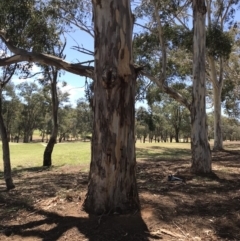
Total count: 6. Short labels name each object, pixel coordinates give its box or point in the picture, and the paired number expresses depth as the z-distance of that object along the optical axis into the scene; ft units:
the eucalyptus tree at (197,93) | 21.94
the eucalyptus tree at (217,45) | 34.88
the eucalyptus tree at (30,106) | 120.79
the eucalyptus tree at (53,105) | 37.62
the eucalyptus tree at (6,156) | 18.67
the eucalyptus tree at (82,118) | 146.25
